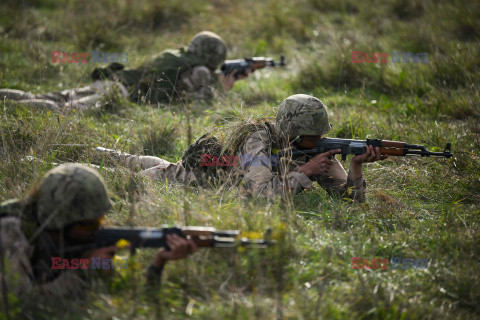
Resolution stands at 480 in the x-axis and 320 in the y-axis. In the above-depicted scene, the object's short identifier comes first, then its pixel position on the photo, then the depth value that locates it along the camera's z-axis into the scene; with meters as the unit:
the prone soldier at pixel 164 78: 13.85
